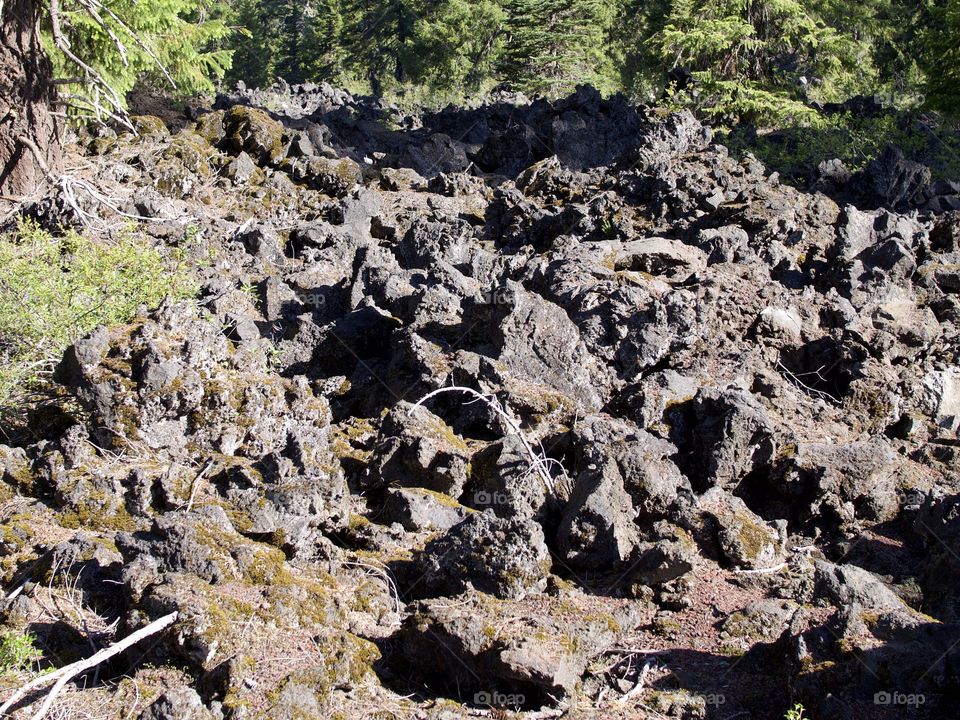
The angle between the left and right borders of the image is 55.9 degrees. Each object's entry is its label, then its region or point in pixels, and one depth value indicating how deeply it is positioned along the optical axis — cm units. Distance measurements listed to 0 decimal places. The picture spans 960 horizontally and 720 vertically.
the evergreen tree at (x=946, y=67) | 1681
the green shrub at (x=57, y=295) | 749
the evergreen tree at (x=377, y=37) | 4003
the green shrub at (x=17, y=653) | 446
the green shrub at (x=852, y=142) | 1575
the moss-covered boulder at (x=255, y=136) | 1566
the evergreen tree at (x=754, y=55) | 1875
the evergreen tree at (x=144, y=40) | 1272
